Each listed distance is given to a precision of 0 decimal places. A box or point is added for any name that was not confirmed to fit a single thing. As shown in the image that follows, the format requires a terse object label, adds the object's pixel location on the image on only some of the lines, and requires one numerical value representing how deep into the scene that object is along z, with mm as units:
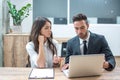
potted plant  3926
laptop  1762
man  2371
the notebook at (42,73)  1835
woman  2385
